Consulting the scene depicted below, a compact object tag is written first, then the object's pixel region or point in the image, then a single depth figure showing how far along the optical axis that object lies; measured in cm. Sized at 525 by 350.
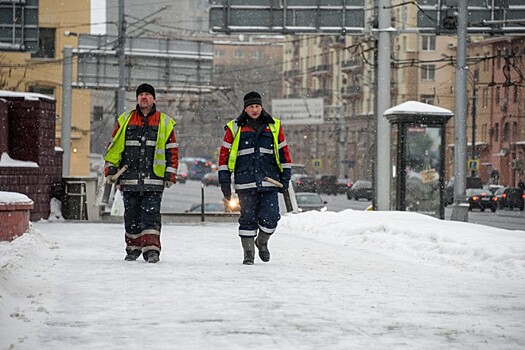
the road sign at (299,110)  8212
